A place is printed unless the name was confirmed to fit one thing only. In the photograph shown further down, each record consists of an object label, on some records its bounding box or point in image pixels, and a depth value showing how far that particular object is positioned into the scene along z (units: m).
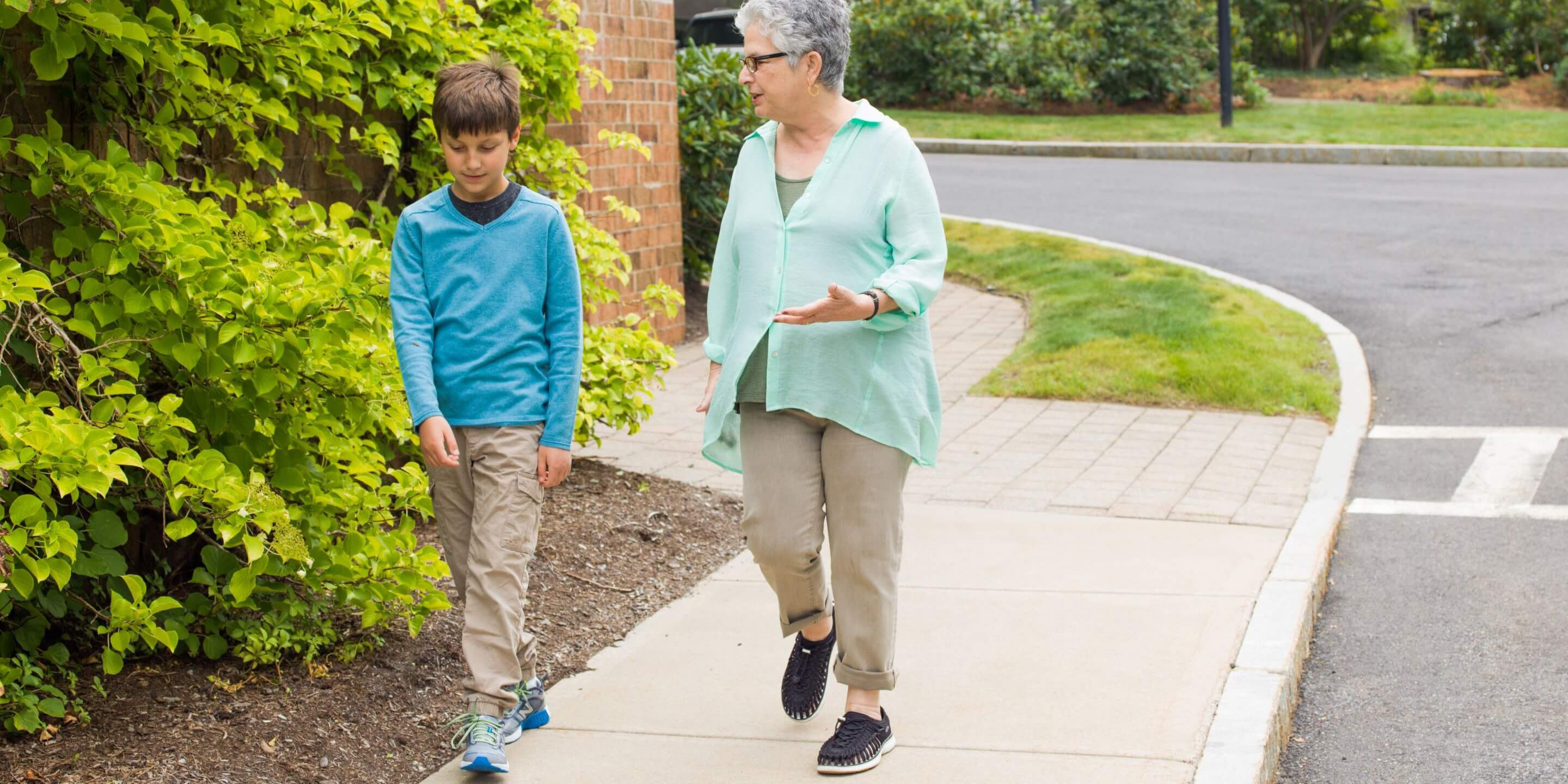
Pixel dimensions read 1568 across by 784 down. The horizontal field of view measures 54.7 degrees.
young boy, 3.48
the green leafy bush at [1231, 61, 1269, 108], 24.70
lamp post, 21.61
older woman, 3.40
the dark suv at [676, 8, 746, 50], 20.98
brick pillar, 8.34
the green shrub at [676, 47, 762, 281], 10.02
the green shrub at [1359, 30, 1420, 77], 29.53
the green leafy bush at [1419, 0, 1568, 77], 26.11
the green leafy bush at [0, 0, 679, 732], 3.25
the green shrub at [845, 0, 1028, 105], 25.22
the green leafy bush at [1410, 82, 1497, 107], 24.39
